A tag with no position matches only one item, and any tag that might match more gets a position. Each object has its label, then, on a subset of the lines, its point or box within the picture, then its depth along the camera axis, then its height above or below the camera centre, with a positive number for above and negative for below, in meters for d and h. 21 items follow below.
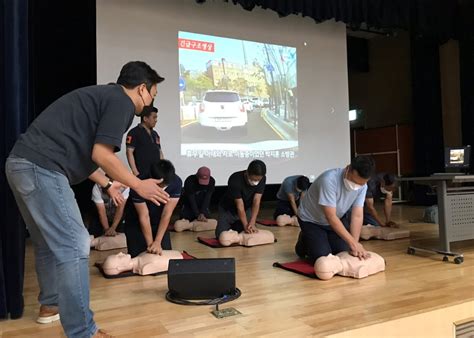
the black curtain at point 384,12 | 4.89 +2.13
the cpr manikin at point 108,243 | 3.50 -0.54
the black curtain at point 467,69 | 6.00 +1.59
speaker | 2.02 -0.50
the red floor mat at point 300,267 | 2.56 -0.61
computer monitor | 3.97 +0.15
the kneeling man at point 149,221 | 2.69 -0.29
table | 2.96 -0.30
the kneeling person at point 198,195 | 4.44 -0.19
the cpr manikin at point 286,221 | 4.81 -0.53
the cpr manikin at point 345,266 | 2.43 -0.56
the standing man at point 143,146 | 3.80 +0.32
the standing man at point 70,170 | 1.36 +0.04
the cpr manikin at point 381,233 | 3.82 -0.57
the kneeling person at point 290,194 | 4.54 -0.21
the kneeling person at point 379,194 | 4.05 -0.20
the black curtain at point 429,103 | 6.80 +1.17
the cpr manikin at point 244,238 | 3.55 -0.54
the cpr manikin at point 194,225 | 4.52 -0.53
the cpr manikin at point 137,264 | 2.57 -0.54
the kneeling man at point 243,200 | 3.42 -0.21
